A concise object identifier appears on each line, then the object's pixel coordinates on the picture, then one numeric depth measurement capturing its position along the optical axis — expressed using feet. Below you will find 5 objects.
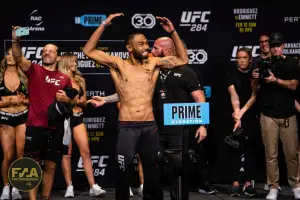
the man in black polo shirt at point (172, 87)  28.85
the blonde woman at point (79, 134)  33.80
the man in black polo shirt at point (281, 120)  33.08
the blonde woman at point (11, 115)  33.44
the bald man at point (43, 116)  28.31
